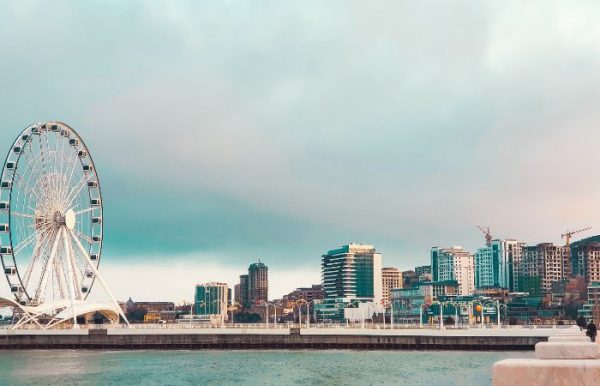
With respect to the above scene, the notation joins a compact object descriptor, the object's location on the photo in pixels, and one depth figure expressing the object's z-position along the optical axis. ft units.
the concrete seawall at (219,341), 390.21
